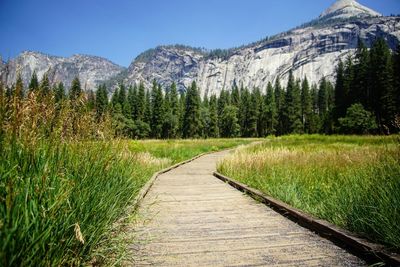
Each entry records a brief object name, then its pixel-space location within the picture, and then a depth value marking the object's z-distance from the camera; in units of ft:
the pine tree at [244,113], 276.62
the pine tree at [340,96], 186.67
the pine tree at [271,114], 265.13
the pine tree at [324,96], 308.52
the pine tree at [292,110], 248.73
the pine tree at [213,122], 264.93
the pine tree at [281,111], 261.07
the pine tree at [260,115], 271.88
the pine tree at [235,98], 300.57
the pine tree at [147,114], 250.74
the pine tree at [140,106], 248.87
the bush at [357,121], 148.77
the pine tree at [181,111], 261.24
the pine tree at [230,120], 264.72
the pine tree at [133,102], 251.89
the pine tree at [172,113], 248.11
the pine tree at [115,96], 254.02
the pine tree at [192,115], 247.50
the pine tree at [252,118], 270.05
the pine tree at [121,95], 256.93
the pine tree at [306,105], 257.75
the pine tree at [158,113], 244.42
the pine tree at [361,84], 172.35
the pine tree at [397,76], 153.69
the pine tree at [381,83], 154.40
